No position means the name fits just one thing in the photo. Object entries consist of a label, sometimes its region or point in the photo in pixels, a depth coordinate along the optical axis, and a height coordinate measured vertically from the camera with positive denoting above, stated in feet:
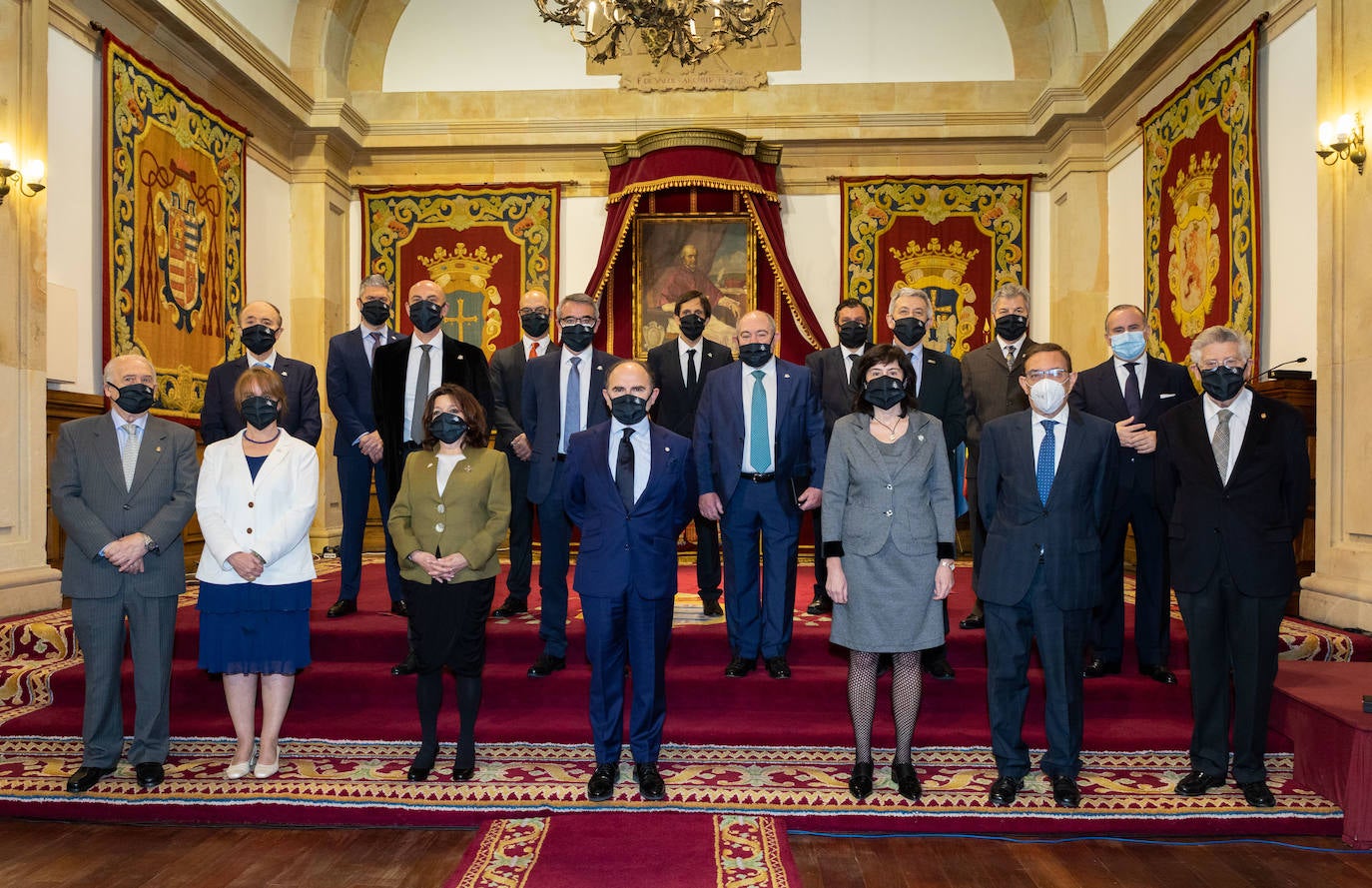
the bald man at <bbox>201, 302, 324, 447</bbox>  15.05 +0.81
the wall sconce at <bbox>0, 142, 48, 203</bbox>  16.71 +4.46
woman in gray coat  11.33 -1.15
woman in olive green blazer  11.92 -1.28
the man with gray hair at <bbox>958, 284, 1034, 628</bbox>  15.33 +0.99
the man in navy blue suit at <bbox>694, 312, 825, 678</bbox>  13.93 -0.53
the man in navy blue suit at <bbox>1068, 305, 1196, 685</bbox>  13.97 -0.81
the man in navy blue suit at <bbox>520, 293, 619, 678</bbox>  14.34 +0.21
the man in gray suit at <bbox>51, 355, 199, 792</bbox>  12.05 -1.38
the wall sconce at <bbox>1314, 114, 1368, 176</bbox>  16.14 +4.74
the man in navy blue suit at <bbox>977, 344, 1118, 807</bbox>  11.47 -1.43
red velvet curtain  26.61 +6.12
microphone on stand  17.47 +1.04
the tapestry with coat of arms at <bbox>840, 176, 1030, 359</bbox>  28.25 +5.40
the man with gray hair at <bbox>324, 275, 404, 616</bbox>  15.69 +0.54
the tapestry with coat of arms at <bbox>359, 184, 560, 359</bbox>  29.07 +5.45
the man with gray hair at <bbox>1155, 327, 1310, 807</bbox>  11.45 -1.21
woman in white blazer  11.94 -1.42
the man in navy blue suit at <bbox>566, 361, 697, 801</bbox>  11.84 -1.45
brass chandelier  20.03 +8.40
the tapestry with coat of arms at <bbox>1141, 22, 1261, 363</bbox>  19.74 +4.89
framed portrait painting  27.99 +4.64
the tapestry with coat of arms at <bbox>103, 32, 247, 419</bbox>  20.36 +4.66
